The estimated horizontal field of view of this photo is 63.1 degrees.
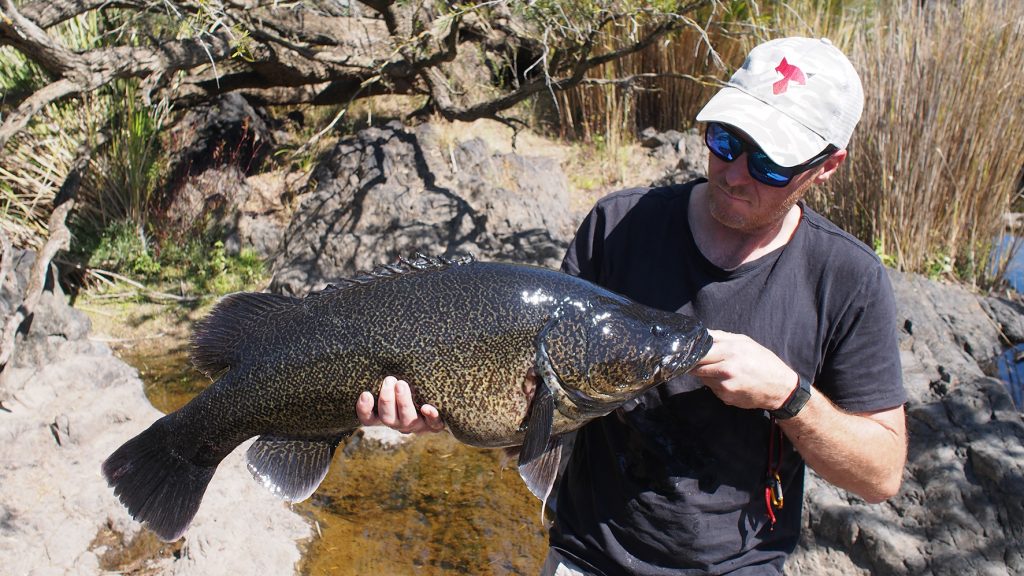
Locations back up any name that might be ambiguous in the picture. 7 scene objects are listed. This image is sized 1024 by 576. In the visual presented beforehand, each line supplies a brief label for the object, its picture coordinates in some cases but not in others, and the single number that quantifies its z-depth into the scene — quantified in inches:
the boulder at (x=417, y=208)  279.6
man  86.1
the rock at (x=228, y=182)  305.4
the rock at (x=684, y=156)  311.4
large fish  91.2
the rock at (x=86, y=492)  151.9
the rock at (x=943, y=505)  143.9
